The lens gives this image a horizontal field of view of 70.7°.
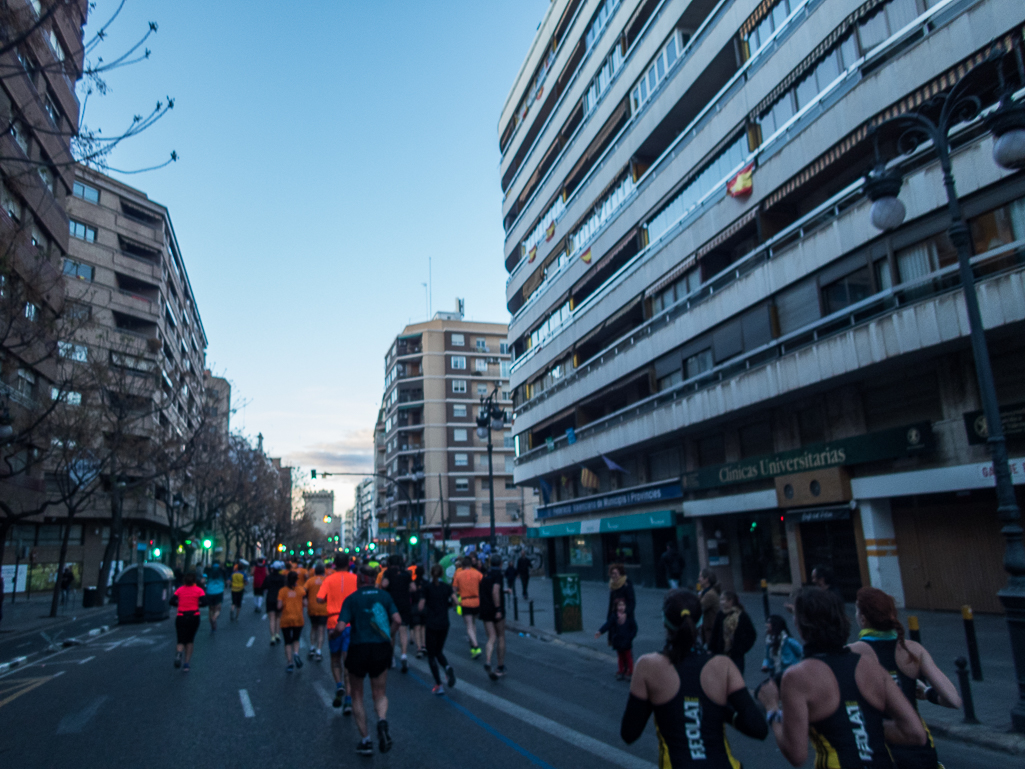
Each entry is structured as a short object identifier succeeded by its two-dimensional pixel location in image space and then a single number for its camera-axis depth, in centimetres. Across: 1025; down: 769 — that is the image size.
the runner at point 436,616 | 982
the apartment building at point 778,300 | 1520
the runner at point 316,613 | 1253
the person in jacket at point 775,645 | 737
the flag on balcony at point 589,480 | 3475
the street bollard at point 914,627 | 733
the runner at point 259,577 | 2477
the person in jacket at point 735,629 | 678
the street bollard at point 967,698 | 705
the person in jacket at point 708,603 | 489
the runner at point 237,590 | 2284
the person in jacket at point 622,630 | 1019
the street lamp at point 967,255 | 731
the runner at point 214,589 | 1997
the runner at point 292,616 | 1203
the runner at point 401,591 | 1195
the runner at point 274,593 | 1529
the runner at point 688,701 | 313
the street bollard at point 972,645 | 810
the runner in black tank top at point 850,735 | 293
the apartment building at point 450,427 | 7625
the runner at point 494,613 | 1085
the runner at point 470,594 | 1253
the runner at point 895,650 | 371
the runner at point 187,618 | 1225
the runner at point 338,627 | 877
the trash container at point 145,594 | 2364
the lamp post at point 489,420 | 2266
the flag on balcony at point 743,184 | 2112
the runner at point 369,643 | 700
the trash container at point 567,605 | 1552
